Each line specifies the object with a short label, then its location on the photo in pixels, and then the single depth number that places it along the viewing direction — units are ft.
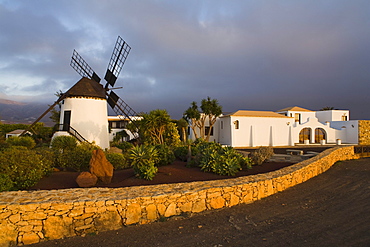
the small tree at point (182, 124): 86.53
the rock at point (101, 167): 26.07
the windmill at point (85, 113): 59.98
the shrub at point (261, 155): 38.19
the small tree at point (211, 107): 89.56
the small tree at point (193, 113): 90.17
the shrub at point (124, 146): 70.34
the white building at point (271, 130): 90.22
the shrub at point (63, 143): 51.65
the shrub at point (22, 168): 24.00
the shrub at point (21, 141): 52.90
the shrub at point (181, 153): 42.31
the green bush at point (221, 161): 29.86
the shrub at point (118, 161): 37.06
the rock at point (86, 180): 24.29
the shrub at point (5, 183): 21.53
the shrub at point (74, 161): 35.58
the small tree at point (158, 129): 59.81
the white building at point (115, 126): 106.09
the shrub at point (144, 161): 26.90
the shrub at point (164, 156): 34.63
